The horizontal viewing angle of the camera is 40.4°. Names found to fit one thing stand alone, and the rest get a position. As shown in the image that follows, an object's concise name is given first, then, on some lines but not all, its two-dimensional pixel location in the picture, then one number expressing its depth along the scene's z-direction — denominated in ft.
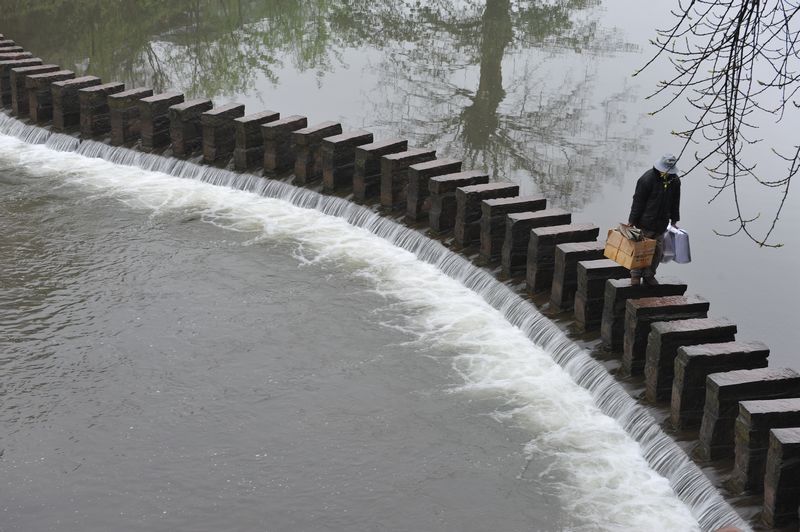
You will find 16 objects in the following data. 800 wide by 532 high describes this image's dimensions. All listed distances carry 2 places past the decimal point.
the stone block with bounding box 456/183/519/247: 54.75
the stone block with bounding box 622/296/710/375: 41.68
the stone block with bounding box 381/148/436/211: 59.72
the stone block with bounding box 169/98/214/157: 69.92
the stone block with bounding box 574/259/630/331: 45.14
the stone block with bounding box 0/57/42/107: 83.56
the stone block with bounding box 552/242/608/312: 47.03
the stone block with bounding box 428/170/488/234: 56.39
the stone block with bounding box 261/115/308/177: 66.13
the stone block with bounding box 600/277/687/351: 43.14
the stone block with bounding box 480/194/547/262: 52.90
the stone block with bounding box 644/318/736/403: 39.73
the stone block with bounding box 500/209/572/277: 51.19
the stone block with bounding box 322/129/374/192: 62.80
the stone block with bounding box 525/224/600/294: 49.19
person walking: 40.00
